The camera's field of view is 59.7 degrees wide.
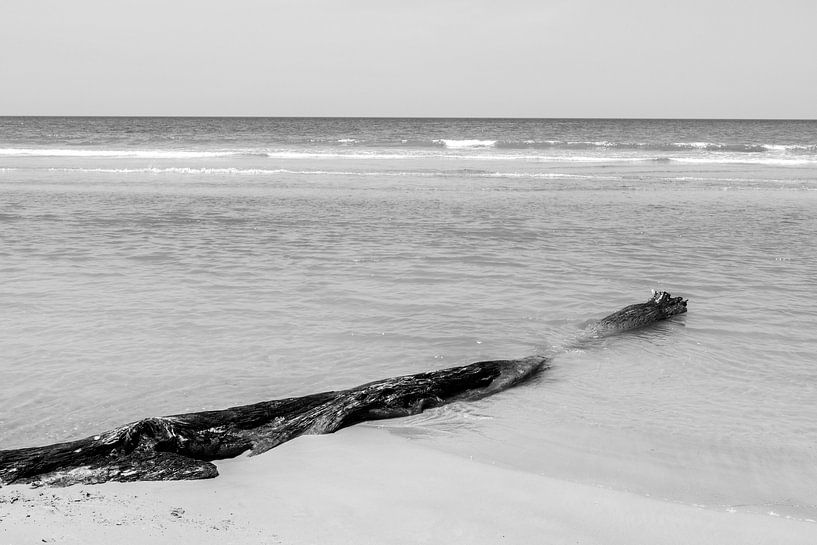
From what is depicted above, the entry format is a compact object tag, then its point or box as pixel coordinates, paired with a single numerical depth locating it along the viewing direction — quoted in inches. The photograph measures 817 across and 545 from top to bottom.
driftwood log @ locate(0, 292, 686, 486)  146.9
